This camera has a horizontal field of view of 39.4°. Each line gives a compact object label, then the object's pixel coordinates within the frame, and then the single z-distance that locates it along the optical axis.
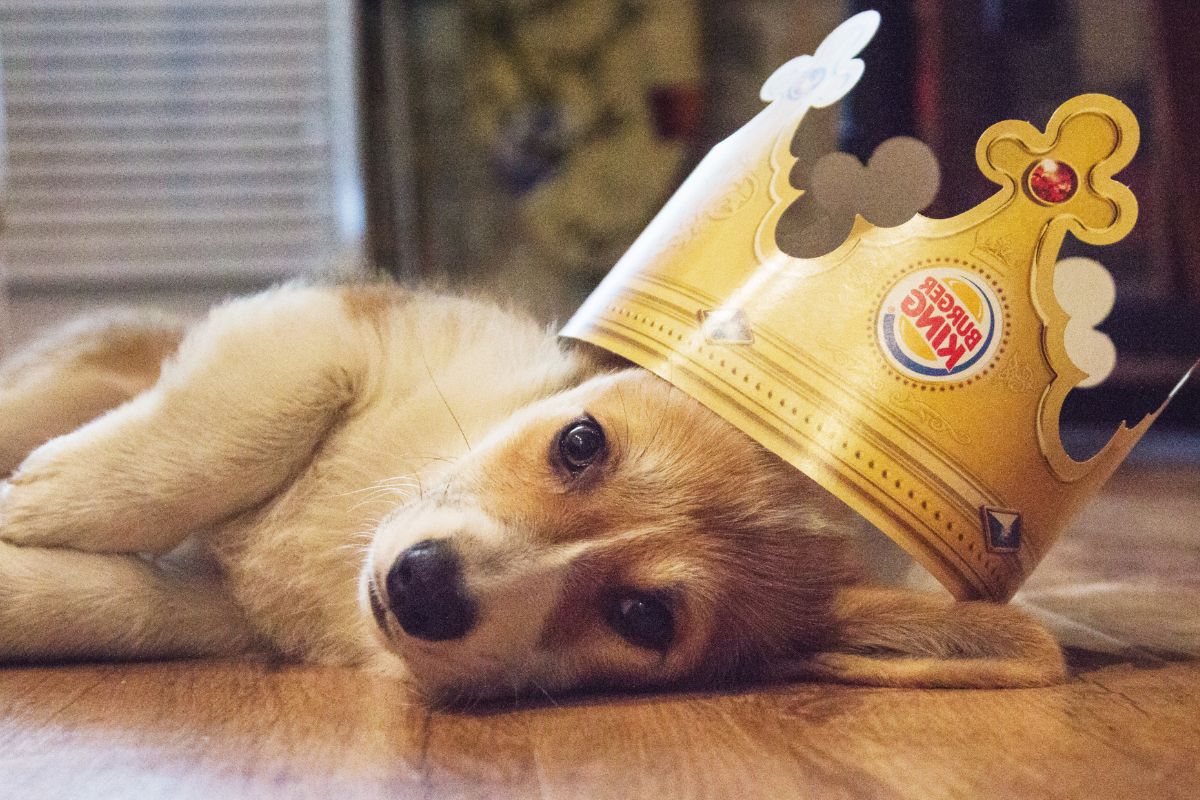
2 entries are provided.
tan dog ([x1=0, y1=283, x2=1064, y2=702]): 0.47
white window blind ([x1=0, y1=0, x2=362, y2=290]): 1.36
